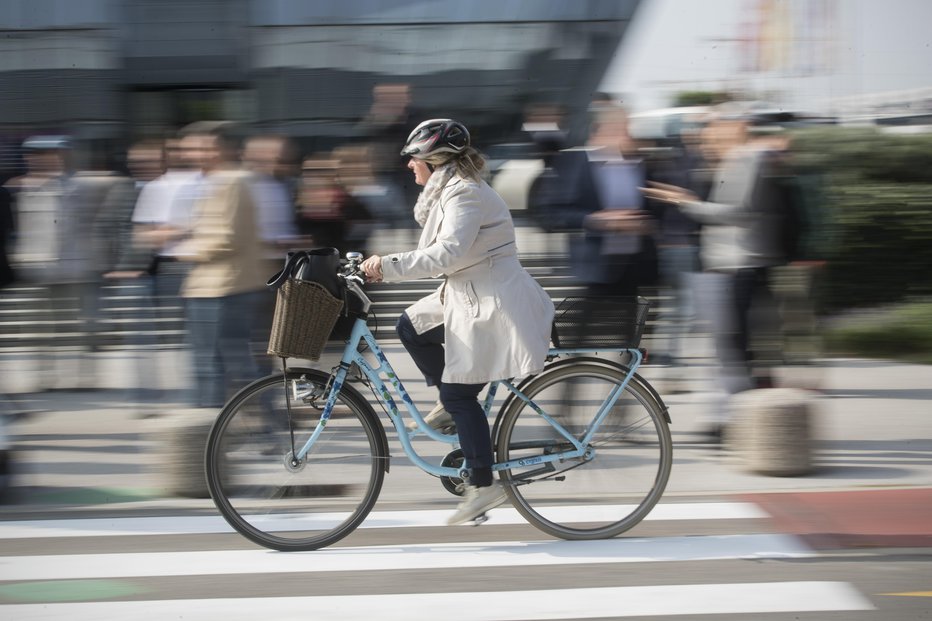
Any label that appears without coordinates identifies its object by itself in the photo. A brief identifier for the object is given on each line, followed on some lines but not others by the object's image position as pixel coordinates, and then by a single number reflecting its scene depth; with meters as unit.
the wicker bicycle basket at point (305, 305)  4.50
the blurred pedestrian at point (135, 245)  8.09
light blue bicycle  4.77
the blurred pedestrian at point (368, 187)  7.71
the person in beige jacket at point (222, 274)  6.27
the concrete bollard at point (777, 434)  6.04
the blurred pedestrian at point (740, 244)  6.54
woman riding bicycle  4.56
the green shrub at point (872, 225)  11.10
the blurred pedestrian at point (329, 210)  7.51
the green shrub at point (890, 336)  9.98
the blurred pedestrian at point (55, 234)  8.27
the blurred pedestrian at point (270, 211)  7.25
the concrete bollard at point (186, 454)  5.80
